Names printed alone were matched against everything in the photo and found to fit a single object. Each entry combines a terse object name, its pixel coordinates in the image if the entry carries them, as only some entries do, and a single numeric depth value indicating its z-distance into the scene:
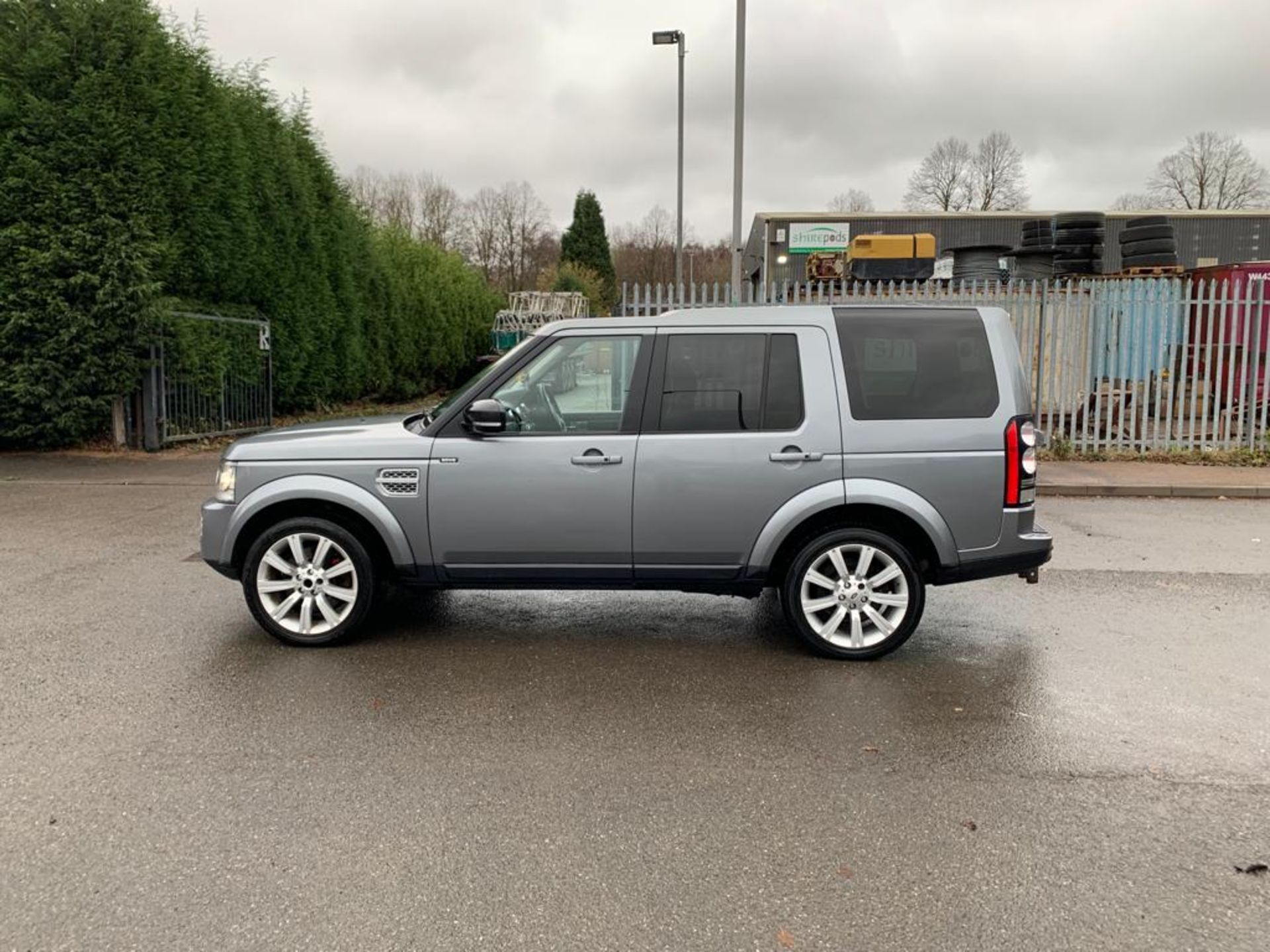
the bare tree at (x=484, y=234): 60.12
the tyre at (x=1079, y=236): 16.47
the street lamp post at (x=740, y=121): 13.94
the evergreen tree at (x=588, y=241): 62.94
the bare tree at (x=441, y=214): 56.41
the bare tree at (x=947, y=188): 69.81
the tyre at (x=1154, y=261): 16.20
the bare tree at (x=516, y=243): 61.91
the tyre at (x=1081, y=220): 16.59
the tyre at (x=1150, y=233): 16.50
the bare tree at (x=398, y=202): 53.75
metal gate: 14.06
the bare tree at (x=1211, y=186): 62.91
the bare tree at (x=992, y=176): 69.81
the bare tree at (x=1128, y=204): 61.57
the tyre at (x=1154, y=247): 16.27
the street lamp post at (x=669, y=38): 19.89
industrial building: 38.25
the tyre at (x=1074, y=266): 16.45
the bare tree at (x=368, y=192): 52.44
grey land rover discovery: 5.03
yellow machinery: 20.44
